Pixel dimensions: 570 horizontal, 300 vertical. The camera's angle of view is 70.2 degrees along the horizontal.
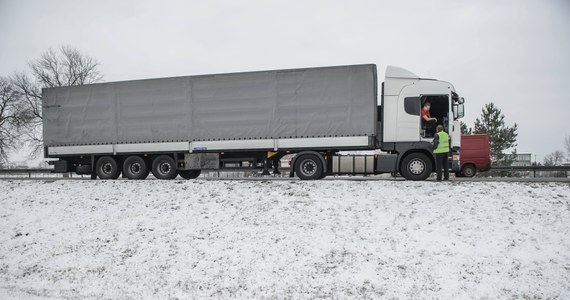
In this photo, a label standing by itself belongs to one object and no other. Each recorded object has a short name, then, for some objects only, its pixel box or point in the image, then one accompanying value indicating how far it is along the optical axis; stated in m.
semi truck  12.57
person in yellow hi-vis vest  11.88
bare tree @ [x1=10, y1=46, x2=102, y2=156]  29.08
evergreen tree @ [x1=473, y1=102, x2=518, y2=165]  36.38
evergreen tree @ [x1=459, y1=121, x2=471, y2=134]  36.69
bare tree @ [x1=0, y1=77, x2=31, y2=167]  31.27
